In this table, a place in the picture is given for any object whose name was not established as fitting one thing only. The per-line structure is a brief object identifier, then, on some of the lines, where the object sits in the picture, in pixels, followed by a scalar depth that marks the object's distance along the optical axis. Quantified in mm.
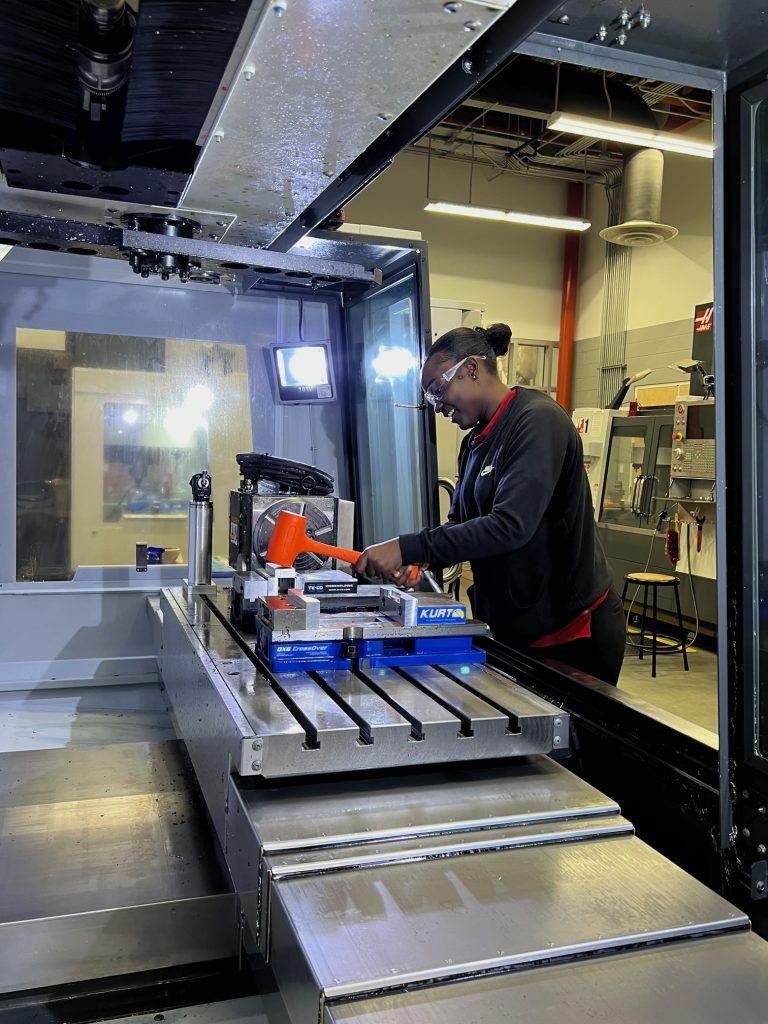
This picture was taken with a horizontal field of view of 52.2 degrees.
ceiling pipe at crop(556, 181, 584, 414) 7512
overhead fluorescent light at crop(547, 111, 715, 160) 4161
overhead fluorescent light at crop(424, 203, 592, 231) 5699
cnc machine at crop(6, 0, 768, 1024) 800
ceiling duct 5328
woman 1612
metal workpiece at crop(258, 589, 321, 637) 1335
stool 4566
